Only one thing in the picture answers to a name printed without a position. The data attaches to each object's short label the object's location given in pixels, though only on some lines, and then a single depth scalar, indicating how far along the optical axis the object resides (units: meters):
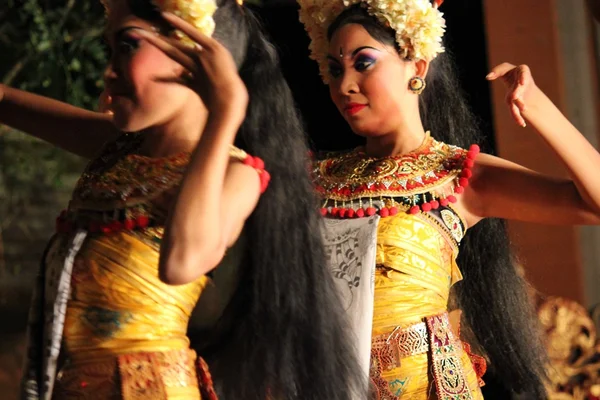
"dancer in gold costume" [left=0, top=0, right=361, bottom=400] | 3.00
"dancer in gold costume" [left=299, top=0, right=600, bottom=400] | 4.23
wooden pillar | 6.30
